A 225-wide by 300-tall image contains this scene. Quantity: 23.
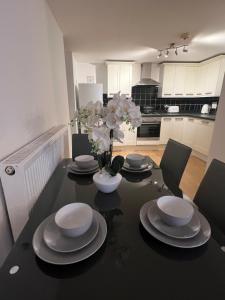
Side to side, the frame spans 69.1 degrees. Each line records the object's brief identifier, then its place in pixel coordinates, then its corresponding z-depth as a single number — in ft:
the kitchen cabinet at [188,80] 12.84
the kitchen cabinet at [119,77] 13.51
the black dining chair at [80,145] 6.37
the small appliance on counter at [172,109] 14.83
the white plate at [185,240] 2.05
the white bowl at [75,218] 2.06
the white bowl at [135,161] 4.51
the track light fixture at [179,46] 7.93
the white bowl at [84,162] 4.39
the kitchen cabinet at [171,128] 13.72
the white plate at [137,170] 4.36
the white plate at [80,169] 4.28
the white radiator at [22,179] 2.82
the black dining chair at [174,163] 4.60
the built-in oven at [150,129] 13.66
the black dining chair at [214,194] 3.27
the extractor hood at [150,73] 13.98
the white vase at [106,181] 3.21
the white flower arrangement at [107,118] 2.78
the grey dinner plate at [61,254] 1.81
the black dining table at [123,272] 1.59
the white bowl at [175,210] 2.24
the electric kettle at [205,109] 13.78
